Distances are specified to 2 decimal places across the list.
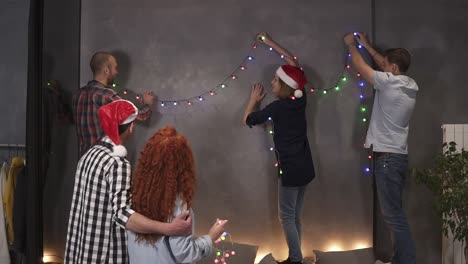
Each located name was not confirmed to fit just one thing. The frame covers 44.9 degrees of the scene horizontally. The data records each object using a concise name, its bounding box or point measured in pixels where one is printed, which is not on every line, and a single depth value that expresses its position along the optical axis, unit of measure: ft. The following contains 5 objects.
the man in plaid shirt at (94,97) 13.17
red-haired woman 7.54
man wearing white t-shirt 12.49
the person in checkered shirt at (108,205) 7.63
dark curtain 12.60
